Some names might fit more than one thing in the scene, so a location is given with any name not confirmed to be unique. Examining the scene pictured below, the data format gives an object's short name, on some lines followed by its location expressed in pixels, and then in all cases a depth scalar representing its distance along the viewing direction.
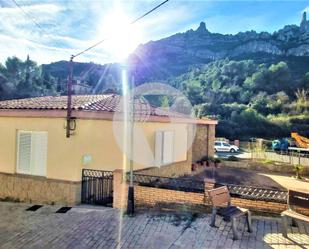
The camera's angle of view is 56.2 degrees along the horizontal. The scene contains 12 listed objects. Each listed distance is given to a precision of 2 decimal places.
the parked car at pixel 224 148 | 30.48
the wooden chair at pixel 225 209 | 5.74
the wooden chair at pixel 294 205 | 5.68
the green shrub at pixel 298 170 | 17.29
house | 9.10
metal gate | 9.13
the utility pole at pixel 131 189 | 7.37
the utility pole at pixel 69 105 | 8.89
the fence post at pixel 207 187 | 7.27
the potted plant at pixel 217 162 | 19.82
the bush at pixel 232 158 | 21.36
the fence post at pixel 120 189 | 7.79
